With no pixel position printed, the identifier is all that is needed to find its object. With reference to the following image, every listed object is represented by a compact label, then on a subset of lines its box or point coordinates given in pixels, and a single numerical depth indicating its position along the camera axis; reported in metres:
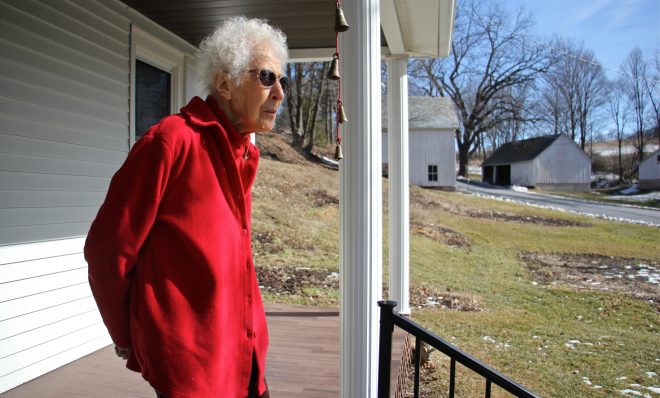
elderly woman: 1.14
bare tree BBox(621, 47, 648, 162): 35.69
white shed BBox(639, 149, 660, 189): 30.63
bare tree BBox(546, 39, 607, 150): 37.84
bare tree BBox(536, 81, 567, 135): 34.09
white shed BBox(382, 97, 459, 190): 24.44
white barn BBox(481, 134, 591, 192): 31.75
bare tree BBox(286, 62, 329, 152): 22.31
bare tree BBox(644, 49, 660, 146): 34.75
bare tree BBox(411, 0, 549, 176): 32.38
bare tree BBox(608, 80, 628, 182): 41.12
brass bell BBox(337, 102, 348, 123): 1.98
